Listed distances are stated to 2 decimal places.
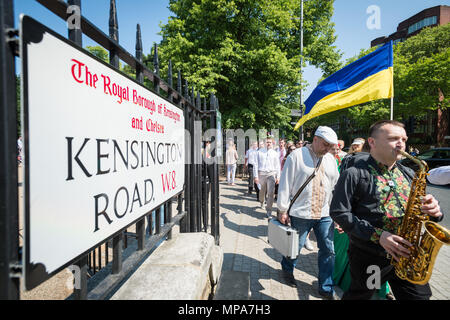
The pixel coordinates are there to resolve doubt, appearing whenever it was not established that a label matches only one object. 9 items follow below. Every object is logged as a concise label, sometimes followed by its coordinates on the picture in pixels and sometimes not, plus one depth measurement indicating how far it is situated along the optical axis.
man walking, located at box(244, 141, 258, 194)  9.19
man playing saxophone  2.08
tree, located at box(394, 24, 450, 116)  21.05
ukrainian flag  4.39
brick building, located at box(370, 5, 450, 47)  39.03
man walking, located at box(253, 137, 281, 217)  6.51
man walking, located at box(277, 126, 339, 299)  3.12
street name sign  0.80
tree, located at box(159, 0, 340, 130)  12.32
